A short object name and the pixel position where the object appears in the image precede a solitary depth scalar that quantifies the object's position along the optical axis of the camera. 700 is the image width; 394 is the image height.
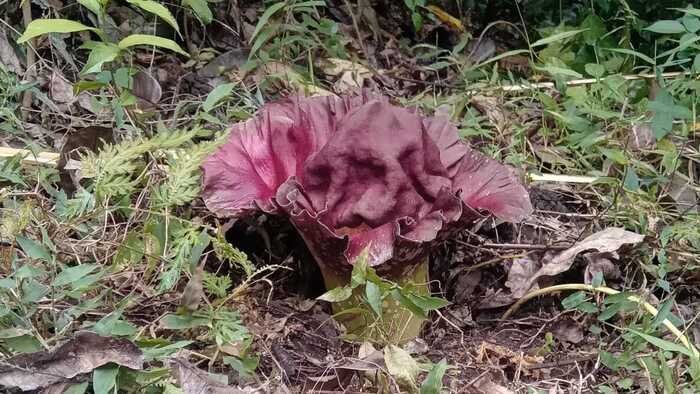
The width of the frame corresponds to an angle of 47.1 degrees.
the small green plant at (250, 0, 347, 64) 2.69
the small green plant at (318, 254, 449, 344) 1.53
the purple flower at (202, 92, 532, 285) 1.71
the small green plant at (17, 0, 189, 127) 1.69
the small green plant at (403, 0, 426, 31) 3.29
